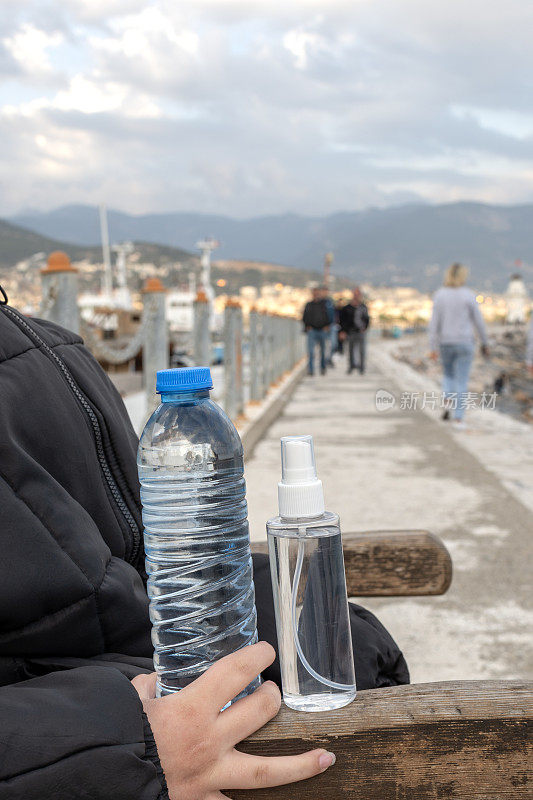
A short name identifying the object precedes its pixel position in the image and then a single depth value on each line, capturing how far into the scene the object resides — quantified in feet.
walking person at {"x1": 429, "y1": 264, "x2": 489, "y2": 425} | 29.68
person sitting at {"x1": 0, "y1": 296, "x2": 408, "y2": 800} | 3.09
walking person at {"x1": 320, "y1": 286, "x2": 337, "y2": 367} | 57.31
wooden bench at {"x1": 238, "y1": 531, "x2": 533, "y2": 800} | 3.39
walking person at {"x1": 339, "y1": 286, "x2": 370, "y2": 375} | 55.77
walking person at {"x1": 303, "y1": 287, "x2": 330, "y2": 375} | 56.44
